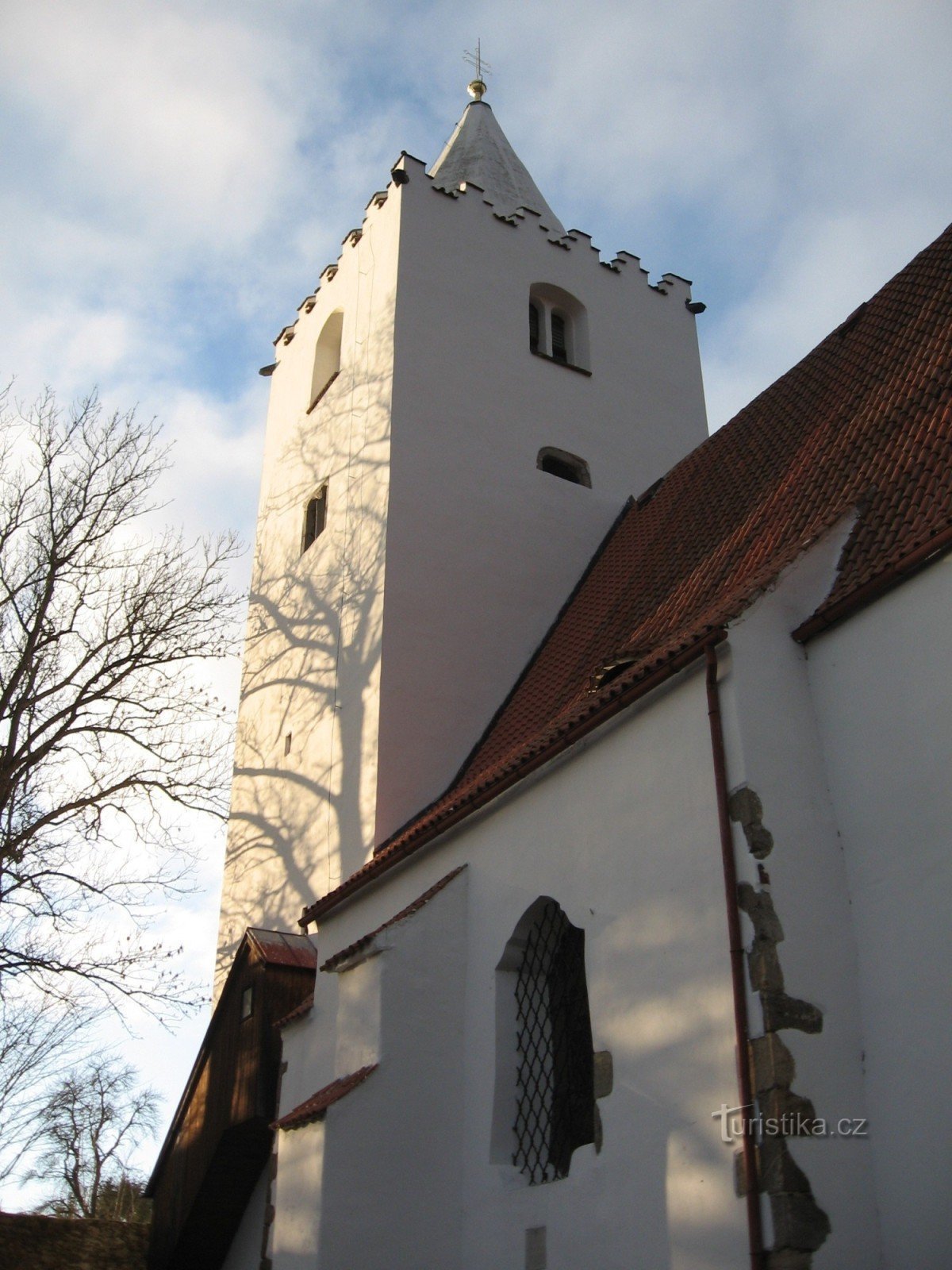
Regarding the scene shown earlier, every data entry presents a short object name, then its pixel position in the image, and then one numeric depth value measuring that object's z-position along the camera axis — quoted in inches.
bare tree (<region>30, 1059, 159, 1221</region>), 928.9
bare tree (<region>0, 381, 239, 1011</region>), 411.5
